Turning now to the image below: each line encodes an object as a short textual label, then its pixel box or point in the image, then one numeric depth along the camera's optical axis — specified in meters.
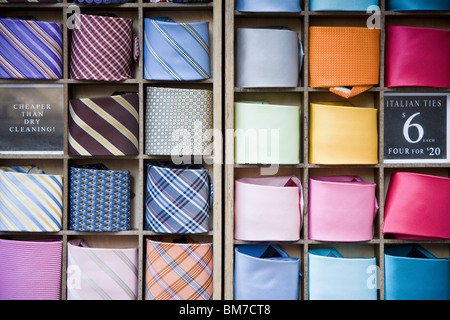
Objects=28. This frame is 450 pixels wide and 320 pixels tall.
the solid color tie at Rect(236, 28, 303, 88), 2.10
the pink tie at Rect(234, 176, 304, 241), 2.11
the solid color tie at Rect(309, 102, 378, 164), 2.12
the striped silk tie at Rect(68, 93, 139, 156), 2.10
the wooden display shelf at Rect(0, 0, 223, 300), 2.13
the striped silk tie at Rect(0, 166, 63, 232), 2.12
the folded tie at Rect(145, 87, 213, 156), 2.11
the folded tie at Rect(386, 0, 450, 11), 2.11
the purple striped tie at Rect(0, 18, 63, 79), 2.10
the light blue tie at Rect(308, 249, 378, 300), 2.14
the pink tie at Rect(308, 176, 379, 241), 2.12
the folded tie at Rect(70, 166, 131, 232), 2.11
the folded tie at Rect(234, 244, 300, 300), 2.13
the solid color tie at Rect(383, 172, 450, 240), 2.12
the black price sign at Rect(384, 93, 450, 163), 2.20
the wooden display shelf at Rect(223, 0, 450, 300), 2.12
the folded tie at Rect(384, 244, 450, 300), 2.11
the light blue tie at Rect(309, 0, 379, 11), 2.11
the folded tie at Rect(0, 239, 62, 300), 2.10
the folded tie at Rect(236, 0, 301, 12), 2.10
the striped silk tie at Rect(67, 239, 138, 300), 2.13
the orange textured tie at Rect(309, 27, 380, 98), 2.11
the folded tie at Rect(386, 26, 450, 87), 2.11
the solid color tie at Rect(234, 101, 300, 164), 2.11
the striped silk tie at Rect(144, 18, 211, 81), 2.10
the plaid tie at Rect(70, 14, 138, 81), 2.09
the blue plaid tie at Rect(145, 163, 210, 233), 2.11
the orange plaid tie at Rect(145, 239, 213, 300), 2.11
